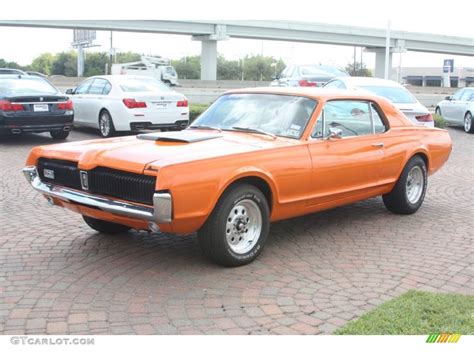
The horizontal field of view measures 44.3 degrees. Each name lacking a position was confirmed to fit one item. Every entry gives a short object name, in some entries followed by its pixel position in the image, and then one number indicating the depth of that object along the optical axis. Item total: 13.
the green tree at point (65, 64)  125.31
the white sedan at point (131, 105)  13.36
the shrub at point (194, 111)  17.48
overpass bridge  59.22
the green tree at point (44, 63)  133.50
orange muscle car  4.65
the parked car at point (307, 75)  21.15
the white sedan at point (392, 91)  12.62
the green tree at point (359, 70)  101.62
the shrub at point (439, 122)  18.14
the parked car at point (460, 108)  18.64
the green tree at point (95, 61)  115.60
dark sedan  12.29
